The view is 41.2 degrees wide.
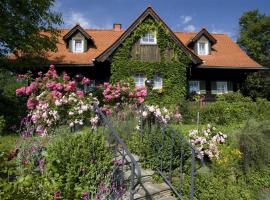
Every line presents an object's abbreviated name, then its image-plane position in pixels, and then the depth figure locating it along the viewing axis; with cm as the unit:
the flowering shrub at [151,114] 809
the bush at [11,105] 1417
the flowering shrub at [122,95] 1277
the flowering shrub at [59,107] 838
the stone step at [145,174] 660
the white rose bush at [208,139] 901
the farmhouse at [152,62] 2050
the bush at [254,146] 894
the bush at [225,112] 1608
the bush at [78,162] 486
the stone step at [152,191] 611
